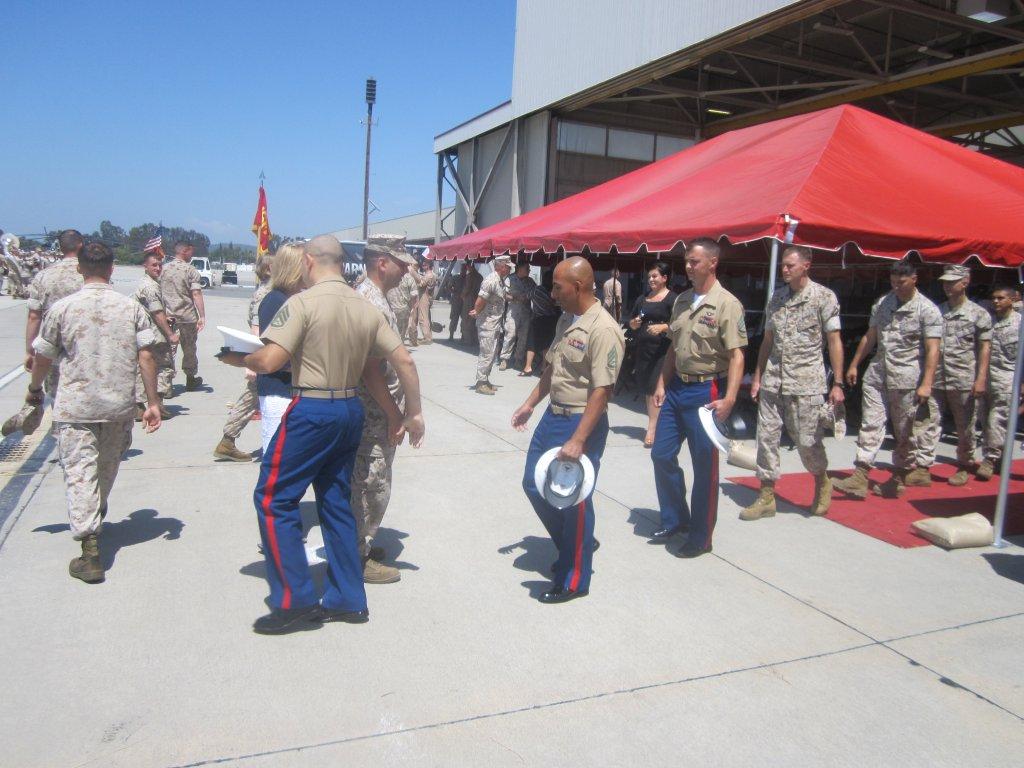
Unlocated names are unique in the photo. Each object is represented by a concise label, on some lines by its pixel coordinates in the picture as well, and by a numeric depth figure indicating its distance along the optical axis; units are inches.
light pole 1485.0
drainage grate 244.1
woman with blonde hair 172.2
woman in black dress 336.8
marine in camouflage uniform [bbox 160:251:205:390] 342.0
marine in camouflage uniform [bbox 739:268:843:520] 208.4
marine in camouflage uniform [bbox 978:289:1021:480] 270.7
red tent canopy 282.8
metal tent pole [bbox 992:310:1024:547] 192.1
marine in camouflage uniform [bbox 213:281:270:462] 243.0
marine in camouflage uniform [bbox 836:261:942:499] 237.8
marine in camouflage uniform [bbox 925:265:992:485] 265.4
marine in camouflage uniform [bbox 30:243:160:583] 154.4
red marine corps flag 724.0
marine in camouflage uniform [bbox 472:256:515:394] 432.8
